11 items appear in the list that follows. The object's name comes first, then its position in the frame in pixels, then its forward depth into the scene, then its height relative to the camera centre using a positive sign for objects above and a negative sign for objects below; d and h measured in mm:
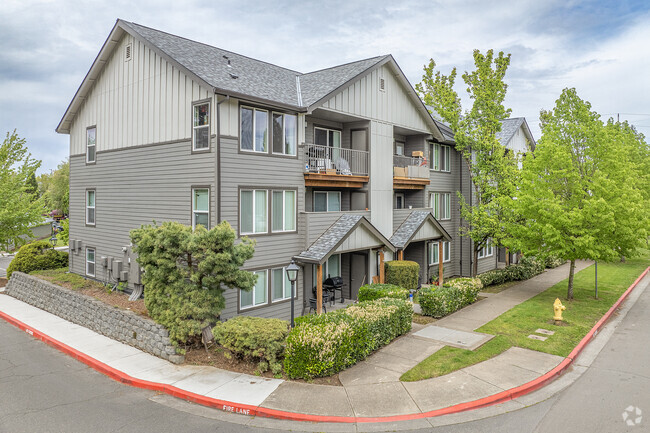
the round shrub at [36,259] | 20562 -2445
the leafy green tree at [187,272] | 11203 -1665
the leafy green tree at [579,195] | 17938 +705
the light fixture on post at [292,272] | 12133 -1753
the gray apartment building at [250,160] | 14914 +2084
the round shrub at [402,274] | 20359 -3055
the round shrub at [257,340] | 10641 -3299
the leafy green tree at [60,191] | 56572 +2579
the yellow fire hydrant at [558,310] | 15714 -3687
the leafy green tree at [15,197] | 22109 +706
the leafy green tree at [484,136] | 23625 +4262
